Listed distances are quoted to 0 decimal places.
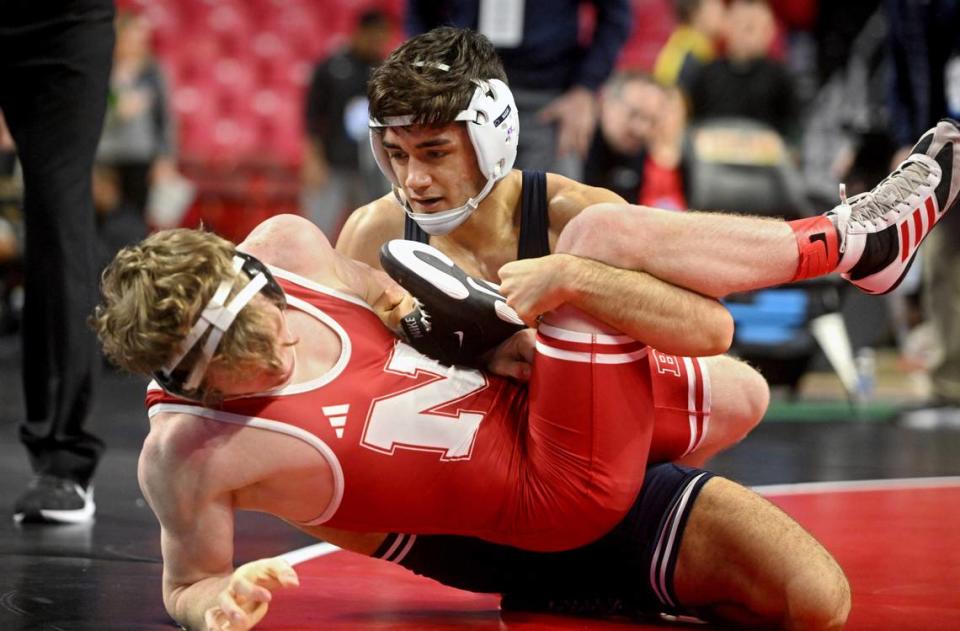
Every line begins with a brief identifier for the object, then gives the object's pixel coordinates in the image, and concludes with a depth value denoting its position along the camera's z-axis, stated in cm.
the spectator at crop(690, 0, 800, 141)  1816
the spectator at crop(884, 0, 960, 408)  1348
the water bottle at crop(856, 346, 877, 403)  1567
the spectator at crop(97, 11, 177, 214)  1920
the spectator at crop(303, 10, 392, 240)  1939
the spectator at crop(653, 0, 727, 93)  2036
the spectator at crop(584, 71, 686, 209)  1689
